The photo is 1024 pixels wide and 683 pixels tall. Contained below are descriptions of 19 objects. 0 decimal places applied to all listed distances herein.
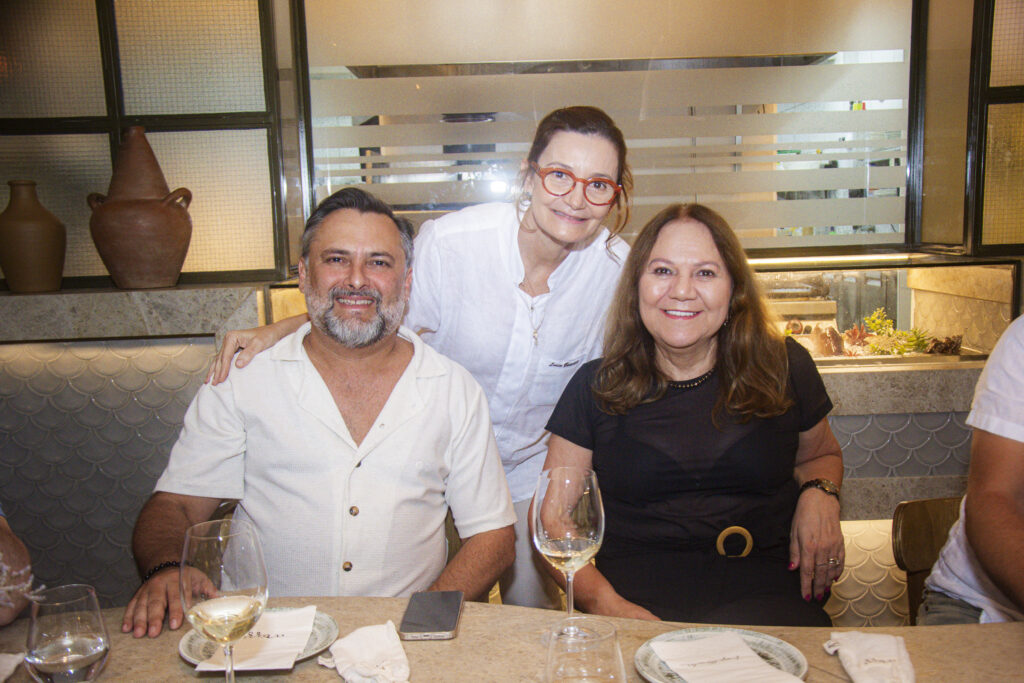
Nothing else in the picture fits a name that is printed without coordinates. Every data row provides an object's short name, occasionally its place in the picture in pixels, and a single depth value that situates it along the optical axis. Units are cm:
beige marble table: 110
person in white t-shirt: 149
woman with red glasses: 234
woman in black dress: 182
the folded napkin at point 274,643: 112
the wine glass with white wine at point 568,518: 119
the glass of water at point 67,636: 102
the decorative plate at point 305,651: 115
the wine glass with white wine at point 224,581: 99
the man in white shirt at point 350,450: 175
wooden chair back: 179
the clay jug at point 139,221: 289
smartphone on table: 120
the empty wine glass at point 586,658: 90
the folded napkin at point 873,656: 105
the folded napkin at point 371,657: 108
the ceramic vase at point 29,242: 294
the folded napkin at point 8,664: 109
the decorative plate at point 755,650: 108
